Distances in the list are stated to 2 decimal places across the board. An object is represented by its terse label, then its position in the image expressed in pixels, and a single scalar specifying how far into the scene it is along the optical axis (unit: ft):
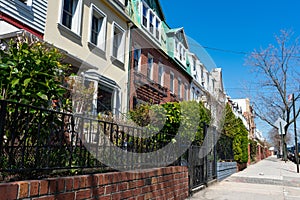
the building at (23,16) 20.87
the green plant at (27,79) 9.82
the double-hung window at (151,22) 47.16
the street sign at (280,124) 46.01
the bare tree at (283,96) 79.70
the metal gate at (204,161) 21.04
